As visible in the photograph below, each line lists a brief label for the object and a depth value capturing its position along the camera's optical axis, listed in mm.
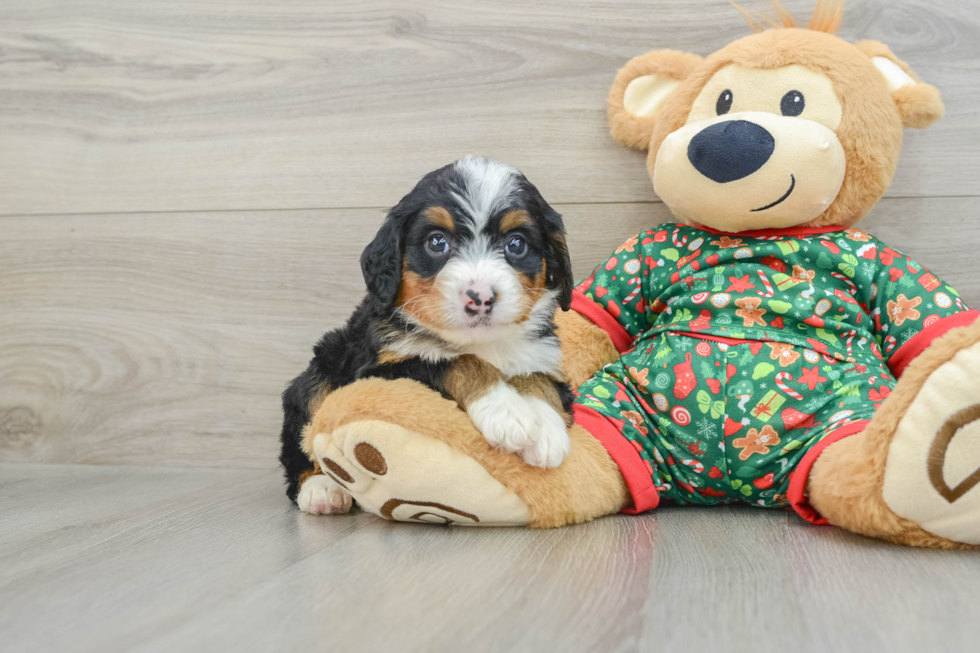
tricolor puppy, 605
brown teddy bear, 620
